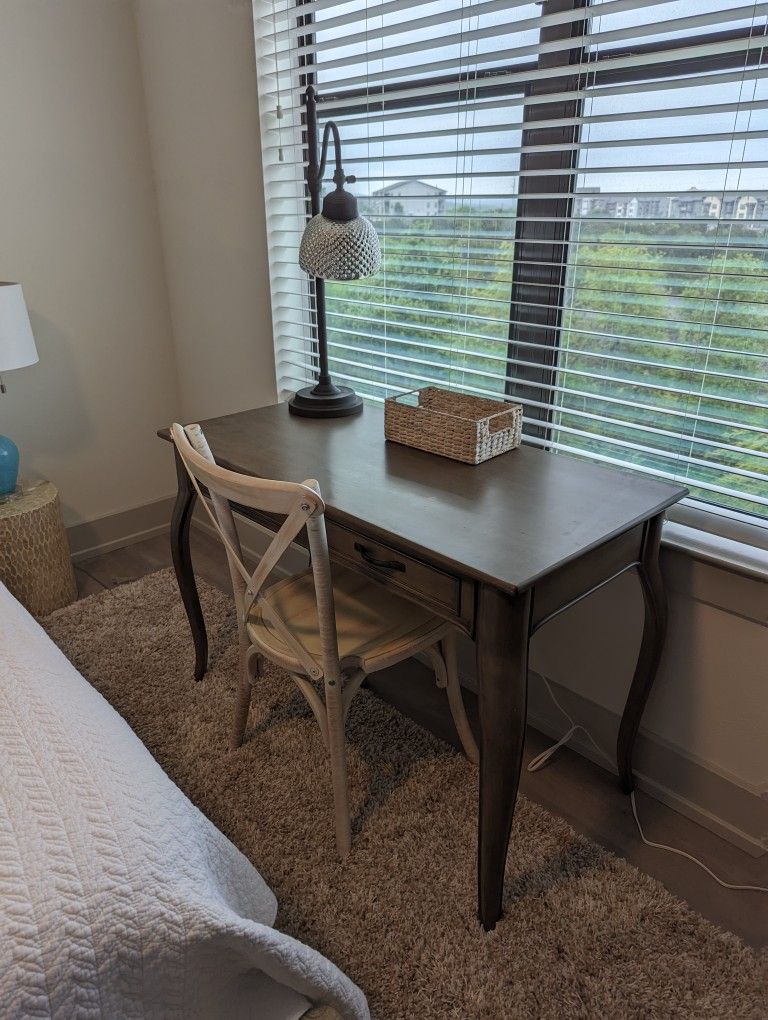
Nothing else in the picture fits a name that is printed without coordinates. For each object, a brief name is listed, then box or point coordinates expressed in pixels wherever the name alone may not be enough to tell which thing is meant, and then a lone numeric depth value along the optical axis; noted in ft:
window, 4.27
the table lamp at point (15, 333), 6.67
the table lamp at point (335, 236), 5.20
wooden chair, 3.98
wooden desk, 3.65
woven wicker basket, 4.80
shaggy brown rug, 3.97
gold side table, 7.27
